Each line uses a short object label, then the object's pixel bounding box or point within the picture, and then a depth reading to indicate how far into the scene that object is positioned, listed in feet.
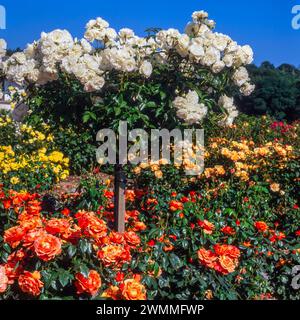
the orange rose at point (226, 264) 8.79
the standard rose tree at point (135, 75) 9.18
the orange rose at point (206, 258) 8.79
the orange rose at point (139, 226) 10.75
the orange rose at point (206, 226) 9.85
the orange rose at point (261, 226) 11.06
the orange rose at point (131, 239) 8.86
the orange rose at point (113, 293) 7.54
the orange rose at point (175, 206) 11.60
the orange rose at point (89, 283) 7.22
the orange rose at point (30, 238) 7.56
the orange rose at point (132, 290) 7.29
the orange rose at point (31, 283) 7.14
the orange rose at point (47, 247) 7.28
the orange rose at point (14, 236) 7.89
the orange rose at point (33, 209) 10.69
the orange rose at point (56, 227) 7.93
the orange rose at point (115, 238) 8.29
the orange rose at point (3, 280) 7.43
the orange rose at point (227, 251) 8.98
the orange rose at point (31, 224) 8.09
